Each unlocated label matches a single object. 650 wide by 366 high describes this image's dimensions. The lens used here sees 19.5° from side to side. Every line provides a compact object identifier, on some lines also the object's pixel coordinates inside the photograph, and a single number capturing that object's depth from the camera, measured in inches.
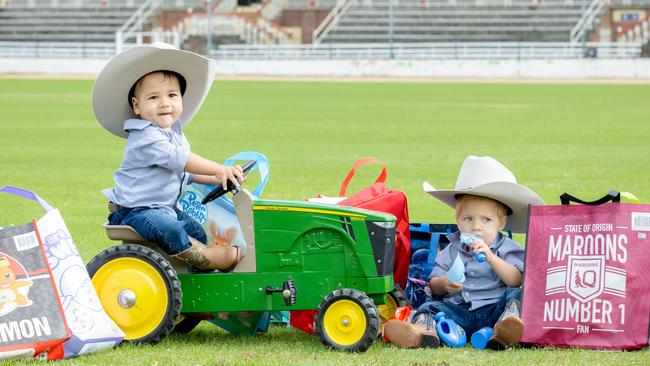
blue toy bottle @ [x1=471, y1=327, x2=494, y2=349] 315.6
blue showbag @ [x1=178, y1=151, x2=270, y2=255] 344.5
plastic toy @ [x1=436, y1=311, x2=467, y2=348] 318.7
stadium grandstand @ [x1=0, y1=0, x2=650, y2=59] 3291.4
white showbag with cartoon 303.4
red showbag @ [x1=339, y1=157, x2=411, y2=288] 352.9
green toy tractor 317.7
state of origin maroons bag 317.2
